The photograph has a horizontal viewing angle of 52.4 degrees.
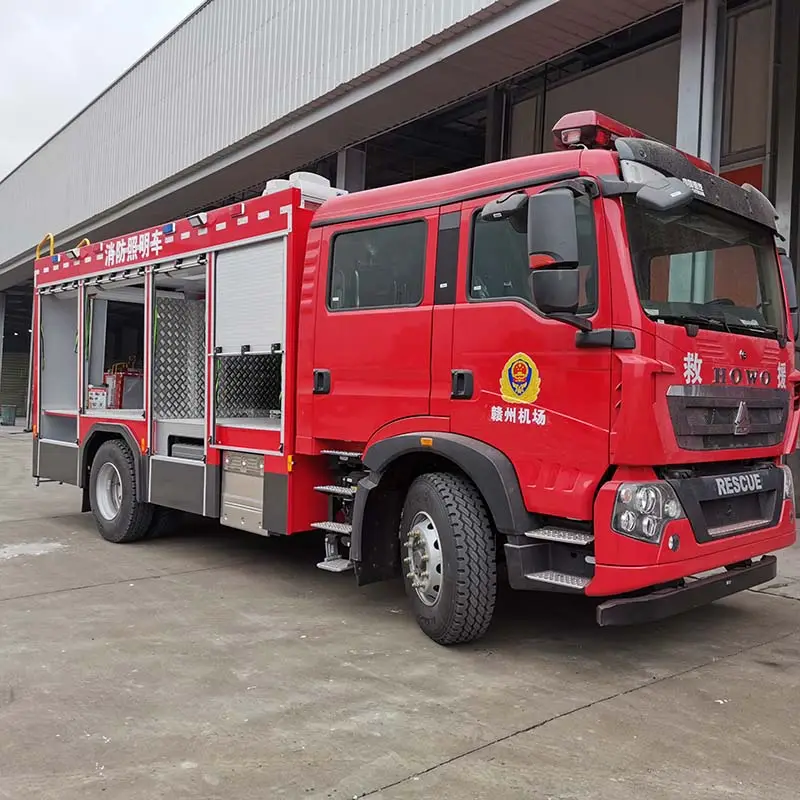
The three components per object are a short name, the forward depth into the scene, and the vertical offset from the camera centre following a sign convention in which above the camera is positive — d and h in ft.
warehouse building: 27.71 +13.12
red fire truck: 13.37 +0.19
